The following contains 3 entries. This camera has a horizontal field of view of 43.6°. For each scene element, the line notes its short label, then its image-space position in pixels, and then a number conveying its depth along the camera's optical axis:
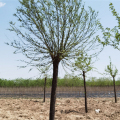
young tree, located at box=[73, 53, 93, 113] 11.40
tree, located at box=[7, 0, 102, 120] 6.64
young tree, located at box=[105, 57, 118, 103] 15.45
